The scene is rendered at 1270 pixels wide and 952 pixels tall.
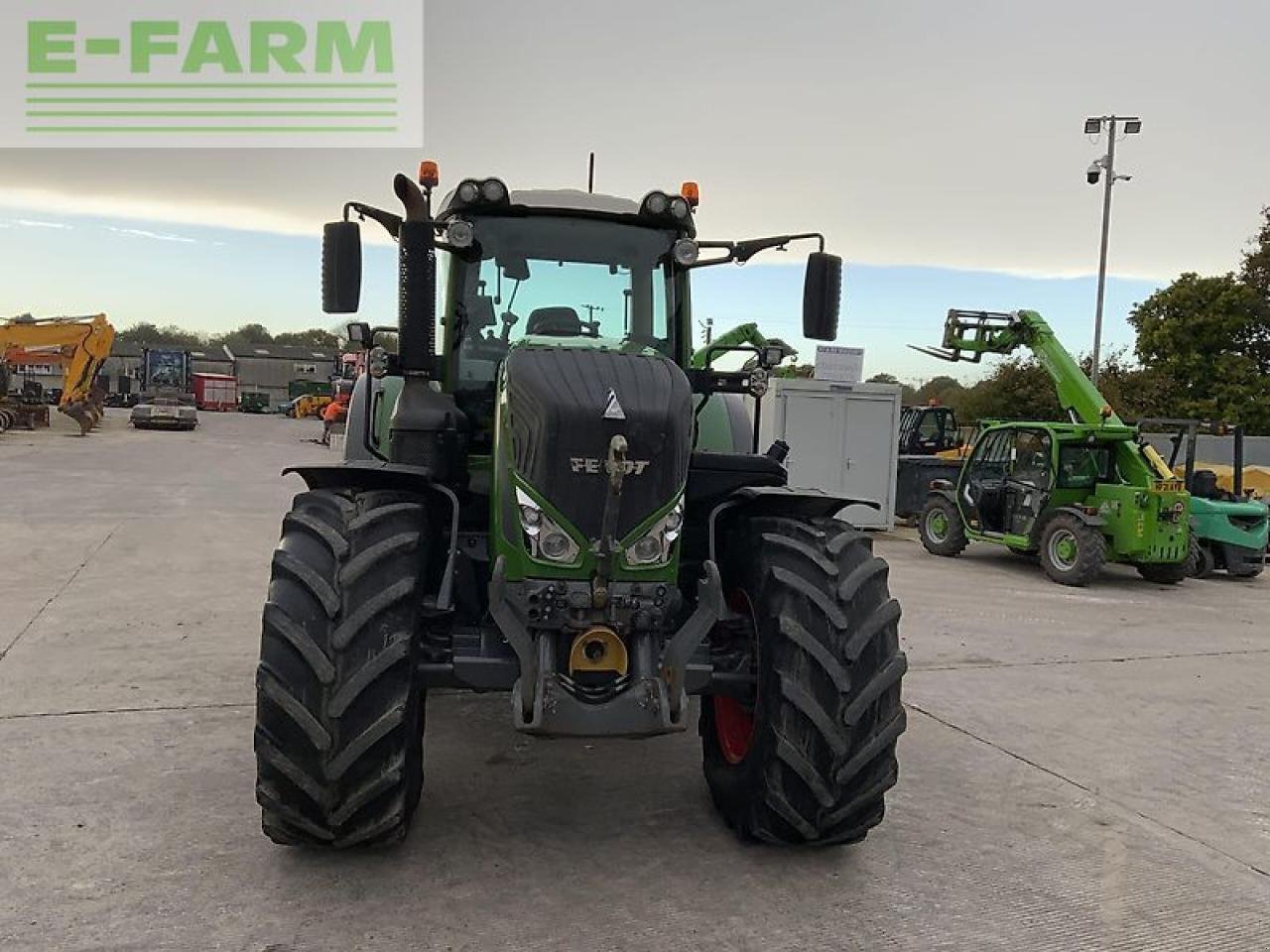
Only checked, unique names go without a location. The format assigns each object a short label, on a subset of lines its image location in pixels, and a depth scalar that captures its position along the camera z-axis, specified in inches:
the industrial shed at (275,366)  3211.1
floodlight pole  1147.9
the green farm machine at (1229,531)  502.3
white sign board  625.0
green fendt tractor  131.5
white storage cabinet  615.2
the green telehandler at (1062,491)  459.2
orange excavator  1193.4
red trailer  2417.6
